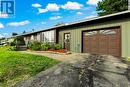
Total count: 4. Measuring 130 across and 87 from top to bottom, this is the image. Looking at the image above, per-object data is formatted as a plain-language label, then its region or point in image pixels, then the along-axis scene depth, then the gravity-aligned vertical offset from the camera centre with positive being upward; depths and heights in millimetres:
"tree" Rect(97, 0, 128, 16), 13309 +6536
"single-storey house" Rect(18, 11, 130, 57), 5700 +709
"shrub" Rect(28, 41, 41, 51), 8356 -315
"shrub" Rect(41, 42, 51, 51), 8014 -299
